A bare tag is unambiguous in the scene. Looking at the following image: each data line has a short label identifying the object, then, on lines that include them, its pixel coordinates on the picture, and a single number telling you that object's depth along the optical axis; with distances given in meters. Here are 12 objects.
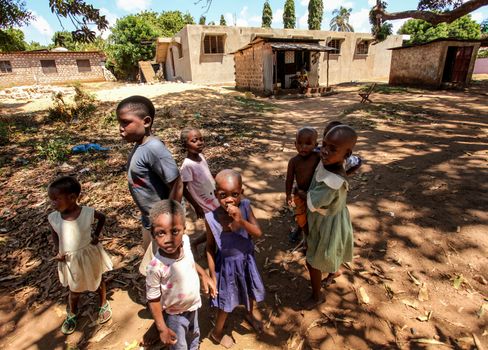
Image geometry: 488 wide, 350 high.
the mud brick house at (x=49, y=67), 30.75
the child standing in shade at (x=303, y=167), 2.78
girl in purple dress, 2.19
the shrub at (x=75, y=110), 10.62
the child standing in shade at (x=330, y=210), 2.21
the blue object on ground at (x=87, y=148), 7.47
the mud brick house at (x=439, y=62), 17.30
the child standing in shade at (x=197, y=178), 3.02
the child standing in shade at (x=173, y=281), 1.87
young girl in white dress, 2.38
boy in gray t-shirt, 2.31
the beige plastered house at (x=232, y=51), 22.70
